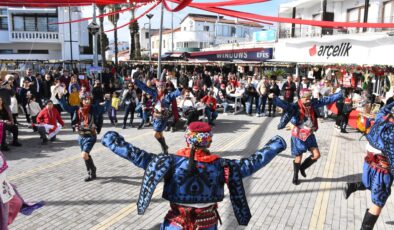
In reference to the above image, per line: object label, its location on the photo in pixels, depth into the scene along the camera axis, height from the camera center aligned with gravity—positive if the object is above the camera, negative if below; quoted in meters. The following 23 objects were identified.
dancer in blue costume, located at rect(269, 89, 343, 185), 6.90 -1.04
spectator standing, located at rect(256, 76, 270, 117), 15.38 -1.04
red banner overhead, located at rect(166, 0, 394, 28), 6.76 +0.99
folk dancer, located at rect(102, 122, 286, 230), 3.13 -0.94
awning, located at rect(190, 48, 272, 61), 19.80 +0.78
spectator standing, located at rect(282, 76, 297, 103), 15.38 -0.84
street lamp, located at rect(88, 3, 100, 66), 15.62 +1.68
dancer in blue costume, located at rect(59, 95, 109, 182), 6.90 -1.16
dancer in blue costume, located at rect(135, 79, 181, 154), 8.62 -1.04
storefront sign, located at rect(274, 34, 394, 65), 14.70 +0.95
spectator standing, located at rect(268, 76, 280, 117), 15.84 -0.87
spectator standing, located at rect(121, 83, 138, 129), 13.01 -1.25
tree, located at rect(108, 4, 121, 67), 34.48 +4.58
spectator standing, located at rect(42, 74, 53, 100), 14.25 -0.89
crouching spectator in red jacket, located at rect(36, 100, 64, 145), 10.05 -1.61
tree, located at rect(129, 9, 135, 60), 39.24 +2.74
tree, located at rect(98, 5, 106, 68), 26.17 +1.85
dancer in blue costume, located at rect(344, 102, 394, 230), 4.57 -1.27
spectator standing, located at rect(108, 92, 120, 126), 13.24 -1.64
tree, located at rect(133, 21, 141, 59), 39.50 +3.02
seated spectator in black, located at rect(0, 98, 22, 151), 9.37 -1.61
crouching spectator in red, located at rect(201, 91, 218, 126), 13.53 -1.48
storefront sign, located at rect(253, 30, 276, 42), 28.59 +2.73
